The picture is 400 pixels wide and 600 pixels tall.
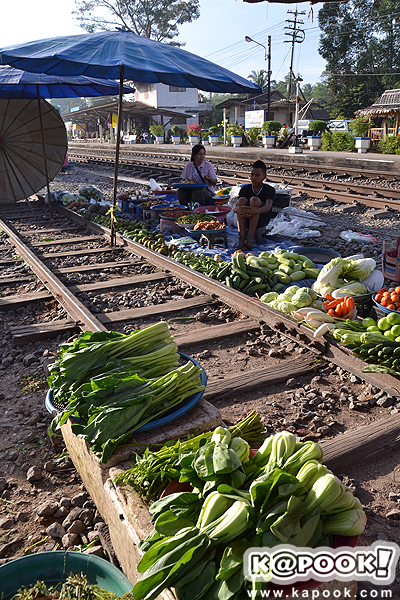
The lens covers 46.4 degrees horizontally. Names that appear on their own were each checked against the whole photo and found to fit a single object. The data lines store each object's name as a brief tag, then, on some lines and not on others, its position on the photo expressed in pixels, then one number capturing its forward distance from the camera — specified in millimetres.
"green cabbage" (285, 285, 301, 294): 4980
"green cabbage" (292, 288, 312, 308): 4719
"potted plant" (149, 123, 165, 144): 41094
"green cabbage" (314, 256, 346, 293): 4949
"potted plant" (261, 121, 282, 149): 29588
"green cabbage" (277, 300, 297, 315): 4707
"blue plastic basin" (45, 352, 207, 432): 2412
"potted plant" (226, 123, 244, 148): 32375
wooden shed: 29828
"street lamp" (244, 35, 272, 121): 37531
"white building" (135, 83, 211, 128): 50531
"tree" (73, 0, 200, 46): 58219
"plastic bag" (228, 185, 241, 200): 9758
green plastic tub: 1969
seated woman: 9297
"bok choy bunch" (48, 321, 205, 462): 2268
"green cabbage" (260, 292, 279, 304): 5141
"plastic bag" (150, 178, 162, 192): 11715
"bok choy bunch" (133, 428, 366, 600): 1556
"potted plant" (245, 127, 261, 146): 32594
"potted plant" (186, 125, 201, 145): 36653
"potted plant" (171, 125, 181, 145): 38469
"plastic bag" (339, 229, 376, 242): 7884
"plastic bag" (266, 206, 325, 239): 8359
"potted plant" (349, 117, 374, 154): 27197
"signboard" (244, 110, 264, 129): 36938
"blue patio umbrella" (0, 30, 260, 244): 6000
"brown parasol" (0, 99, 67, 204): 11758
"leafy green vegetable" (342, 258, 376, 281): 4977
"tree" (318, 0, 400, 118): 51844
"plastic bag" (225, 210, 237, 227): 9461
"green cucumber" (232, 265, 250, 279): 5586
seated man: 7512
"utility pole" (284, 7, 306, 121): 39844
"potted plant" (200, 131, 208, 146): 39075
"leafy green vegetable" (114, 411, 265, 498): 2031
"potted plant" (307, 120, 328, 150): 27844
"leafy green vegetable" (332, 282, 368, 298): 4738
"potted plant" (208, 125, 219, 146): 34906
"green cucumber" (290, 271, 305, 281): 5863
